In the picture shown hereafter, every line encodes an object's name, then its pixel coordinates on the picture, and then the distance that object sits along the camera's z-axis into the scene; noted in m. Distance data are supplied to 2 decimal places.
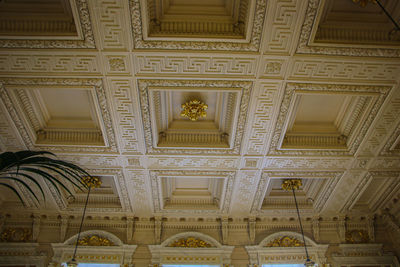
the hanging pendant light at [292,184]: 6.11
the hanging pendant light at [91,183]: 5.88
